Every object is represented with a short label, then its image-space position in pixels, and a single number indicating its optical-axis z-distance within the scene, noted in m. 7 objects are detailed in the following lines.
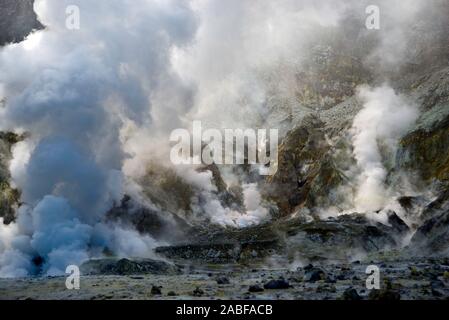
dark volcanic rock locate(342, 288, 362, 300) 28.42
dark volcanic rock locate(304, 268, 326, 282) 38.20
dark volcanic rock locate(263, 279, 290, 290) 34.41
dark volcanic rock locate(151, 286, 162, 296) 33.69
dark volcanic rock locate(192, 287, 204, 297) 32.17
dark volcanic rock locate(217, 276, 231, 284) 39.75
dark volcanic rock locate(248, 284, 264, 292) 33.31
